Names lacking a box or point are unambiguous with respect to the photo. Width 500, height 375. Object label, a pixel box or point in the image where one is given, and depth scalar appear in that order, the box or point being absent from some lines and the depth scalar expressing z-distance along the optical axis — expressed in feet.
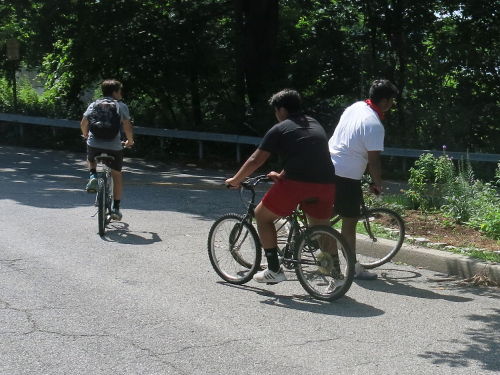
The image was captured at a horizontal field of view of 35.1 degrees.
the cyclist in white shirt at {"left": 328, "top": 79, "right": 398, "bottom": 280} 24.30
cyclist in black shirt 22.72
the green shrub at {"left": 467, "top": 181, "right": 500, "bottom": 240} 29.60
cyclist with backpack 31.96
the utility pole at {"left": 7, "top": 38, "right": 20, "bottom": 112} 78.38
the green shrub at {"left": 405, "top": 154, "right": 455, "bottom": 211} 34.01
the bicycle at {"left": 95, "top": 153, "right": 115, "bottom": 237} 31.45
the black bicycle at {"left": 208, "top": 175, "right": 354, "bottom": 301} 22.68
